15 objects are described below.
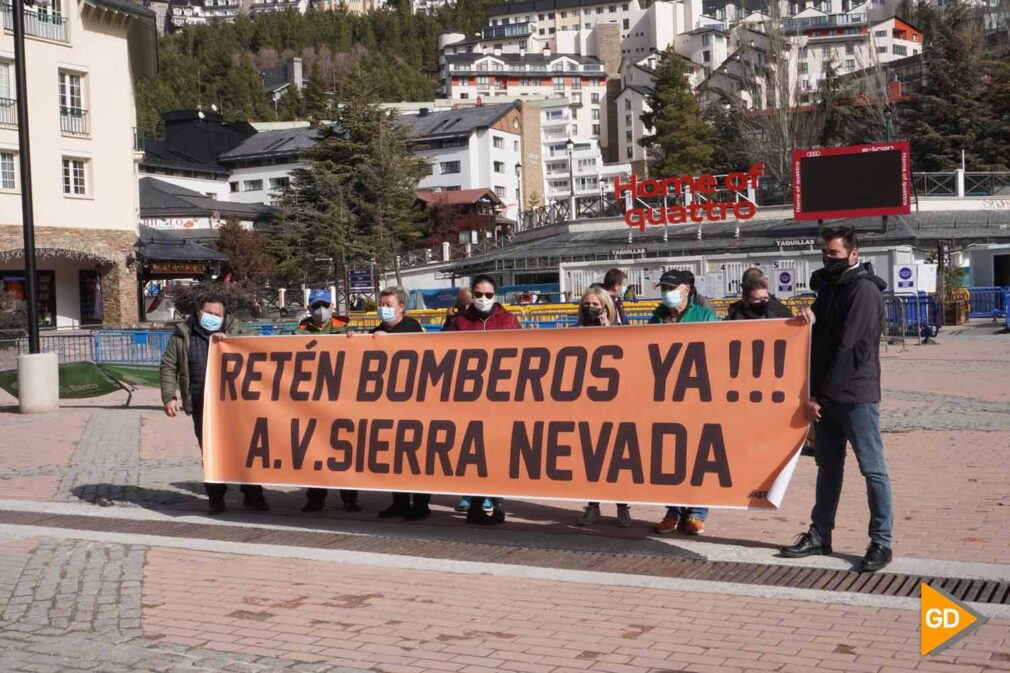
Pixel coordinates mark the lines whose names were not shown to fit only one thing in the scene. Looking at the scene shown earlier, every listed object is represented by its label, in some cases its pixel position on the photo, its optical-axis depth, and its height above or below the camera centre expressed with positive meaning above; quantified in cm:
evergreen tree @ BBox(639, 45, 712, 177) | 8419 +1292
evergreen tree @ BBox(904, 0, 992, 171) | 6788 +1084
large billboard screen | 4053 +404
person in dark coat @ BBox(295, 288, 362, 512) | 962 -8
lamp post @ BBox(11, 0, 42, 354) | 1739 +227
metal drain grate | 653 -160
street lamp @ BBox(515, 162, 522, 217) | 10388 +1113
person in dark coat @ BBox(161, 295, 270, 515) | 960 -36
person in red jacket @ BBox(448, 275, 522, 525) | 873 -7
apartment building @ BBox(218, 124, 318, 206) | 10219 +1352
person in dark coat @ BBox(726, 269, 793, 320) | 826 -2
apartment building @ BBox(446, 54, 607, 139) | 15262 +2991
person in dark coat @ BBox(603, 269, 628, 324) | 930 +17
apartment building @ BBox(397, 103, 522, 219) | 9831 +1373
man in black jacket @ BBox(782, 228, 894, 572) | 677 -37
